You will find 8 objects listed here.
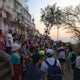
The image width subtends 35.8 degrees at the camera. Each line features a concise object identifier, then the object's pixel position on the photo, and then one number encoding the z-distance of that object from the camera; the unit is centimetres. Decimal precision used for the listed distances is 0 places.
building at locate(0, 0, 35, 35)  1778
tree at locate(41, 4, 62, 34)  2070
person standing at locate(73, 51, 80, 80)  521
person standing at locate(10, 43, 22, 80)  425
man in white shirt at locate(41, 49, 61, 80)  344
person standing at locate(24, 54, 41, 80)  314
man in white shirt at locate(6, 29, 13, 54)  619
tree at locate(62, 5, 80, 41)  2076
